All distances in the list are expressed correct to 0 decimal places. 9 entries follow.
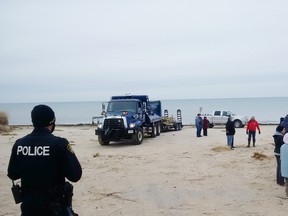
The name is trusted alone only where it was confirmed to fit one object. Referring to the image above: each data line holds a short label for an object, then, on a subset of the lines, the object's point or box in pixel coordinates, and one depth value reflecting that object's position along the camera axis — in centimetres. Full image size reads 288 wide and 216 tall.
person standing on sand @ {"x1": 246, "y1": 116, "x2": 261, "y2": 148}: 1323
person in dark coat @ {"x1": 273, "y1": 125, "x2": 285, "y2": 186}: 664
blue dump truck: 1476
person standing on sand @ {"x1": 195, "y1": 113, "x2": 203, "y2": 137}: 1817
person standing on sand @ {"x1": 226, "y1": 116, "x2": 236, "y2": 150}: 1292
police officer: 262
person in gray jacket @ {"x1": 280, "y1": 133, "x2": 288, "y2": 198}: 573
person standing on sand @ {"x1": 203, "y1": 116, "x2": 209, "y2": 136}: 1869
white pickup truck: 2521
